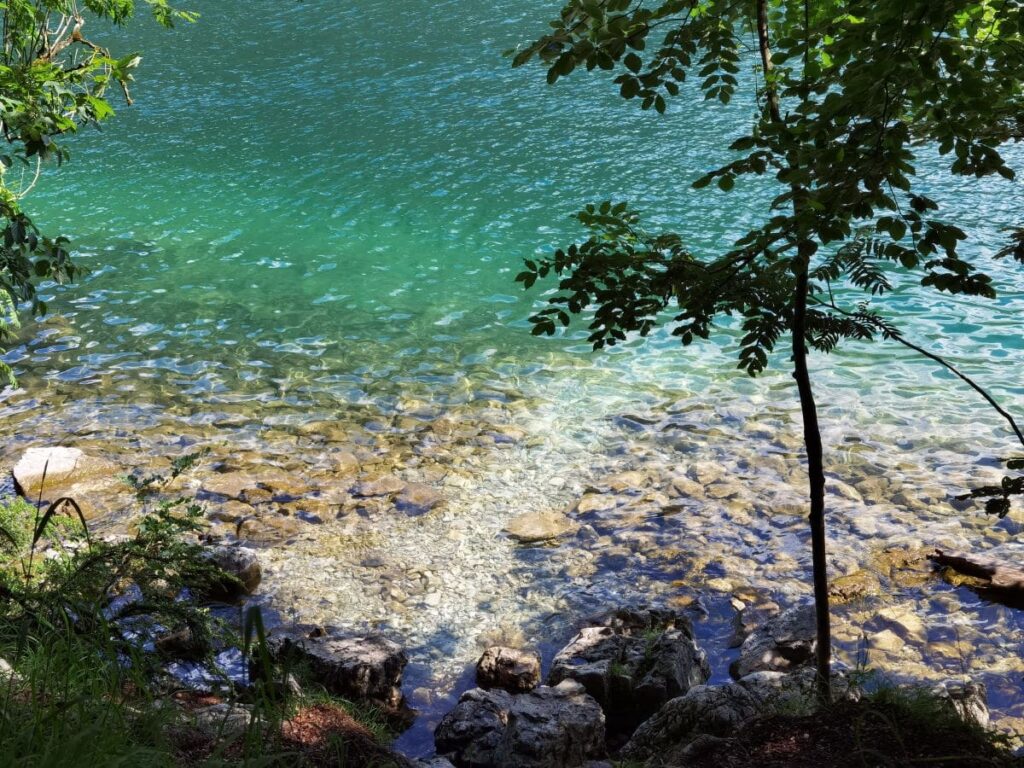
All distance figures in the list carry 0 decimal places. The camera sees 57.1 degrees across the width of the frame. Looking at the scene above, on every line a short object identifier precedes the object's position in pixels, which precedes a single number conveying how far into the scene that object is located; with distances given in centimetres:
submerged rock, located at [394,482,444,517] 852
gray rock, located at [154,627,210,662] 583
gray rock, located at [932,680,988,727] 475
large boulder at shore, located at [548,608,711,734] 567
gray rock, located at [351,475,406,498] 884
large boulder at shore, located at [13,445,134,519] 866
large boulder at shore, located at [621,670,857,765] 477
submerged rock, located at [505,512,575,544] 800
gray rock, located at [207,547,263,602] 716
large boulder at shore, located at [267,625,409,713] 573
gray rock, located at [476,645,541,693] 608
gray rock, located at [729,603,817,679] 597
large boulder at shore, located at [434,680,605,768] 489
